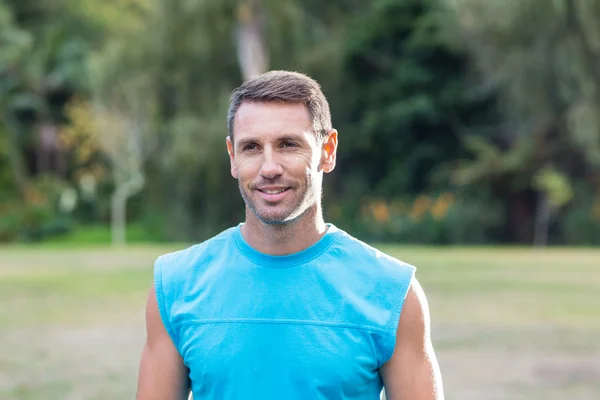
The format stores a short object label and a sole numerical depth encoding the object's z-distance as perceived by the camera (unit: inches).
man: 98.7
